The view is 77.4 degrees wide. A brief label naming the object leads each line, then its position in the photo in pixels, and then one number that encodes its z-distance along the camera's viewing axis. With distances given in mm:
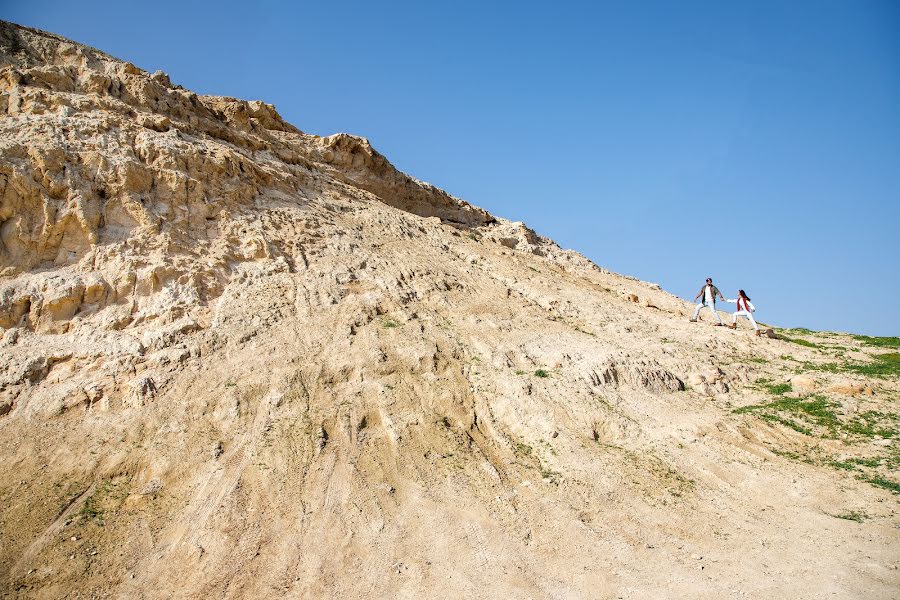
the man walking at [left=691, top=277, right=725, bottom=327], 18016
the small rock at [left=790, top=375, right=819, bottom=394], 12898
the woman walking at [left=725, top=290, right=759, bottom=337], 16992
